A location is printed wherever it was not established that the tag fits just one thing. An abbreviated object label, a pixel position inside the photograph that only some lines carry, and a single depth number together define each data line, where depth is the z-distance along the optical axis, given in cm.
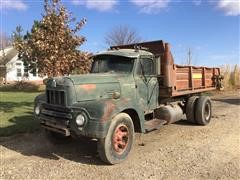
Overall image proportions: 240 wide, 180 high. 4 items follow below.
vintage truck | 391
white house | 2529
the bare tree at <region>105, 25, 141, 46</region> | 2879
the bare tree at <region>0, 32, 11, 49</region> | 4228
